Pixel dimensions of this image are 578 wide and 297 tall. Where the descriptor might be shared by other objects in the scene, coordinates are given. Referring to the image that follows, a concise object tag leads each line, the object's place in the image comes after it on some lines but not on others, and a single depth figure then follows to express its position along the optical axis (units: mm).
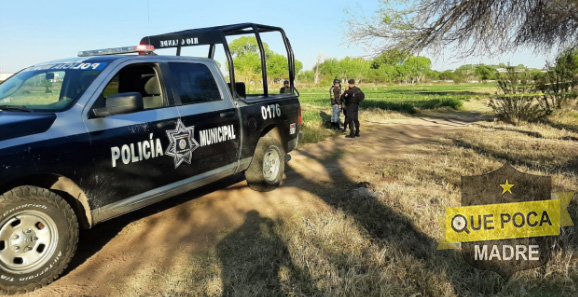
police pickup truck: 2955
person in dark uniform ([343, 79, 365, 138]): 11258
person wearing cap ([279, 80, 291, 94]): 11927
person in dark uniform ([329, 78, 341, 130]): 12913
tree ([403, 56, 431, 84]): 133612
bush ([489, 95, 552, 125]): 13266
